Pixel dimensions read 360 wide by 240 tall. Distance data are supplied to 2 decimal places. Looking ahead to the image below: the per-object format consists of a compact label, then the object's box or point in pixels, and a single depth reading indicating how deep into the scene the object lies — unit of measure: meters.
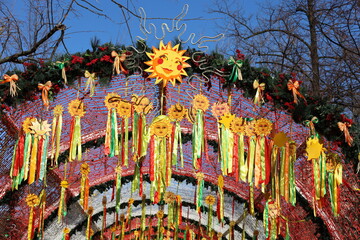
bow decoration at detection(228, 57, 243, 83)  5.57
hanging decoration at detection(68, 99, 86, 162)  6.28
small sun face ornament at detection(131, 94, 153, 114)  6.26
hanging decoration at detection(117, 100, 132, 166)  6.28
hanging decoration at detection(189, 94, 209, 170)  6.11
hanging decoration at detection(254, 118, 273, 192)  6.22
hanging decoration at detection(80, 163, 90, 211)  8.59
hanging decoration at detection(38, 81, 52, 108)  5.62
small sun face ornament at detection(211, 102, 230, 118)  6.23
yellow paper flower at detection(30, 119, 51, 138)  6.34
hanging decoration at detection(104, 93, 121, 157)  6.26
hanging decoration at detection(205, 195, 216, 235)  10.32
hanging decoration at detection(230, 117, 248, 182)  6.32
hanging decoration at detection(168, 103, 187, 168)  6.32
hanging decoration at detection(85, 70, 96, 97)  5.54
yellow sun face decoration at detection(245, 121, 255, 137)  6.37
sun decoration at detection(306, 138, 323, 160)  6.03
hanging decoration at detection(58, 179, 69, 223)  8.47
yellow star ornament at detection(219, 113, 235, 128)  6.28
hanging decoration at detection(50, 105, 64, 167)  6.34
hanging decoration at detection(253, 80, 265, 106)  5.63
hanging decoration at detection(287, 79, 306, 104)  5.64
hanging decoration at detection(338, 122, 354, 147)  5.65
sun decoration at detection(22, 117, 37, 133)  6.27
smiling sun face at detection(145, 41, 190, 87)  5.61
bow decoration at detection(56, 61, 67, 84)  5.53
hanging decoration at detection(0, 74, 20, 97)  5.50
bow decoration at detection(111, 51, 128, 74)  5.47
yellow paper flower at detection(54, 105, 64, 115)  6.37
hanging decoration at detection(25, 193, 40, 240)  8.12
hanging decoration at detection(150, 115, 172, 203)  6.30
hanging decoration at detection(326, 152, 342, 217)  6.16
